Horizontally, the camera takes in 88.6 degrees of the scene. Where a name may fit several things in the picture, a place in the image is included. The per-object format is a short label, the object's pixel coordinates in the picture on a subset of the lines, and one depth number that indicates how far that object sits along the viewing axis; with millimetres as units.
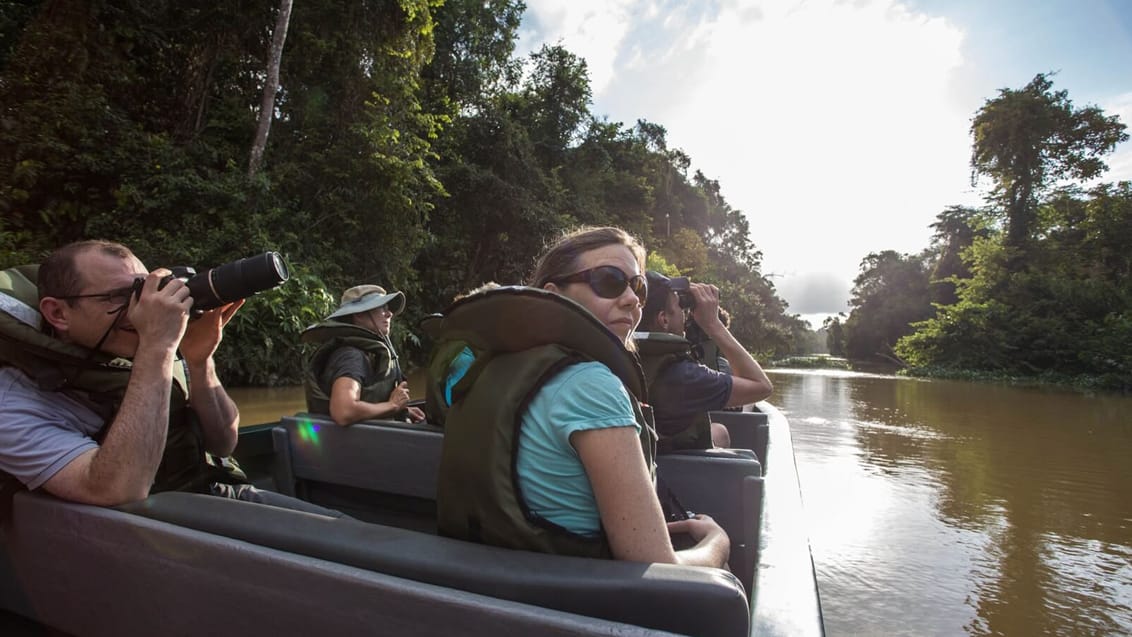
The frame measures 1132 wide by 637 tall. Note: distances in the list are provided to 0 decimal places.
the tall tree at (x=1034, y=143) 21750
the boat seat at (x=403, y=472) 1631
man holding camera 1157
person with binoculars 2061
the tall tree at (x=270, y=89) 9375
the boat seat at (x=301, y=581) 726
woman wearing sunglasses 906
